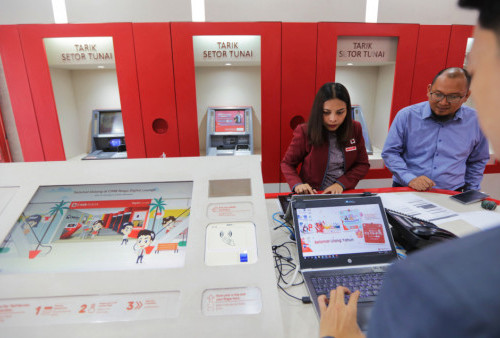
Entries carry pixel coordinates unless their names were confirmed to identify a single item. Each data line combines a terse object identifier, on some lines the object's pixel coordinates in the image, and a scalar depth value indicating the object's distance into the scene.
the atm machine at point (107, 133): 3.49
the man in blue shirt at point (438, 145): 2.06
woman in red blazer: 1.98
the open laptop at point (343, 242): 0.99
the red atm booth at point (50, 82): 2.82
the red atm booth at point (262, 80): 2.89
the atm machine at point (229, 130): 3.41
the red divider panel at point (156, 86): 2.88
